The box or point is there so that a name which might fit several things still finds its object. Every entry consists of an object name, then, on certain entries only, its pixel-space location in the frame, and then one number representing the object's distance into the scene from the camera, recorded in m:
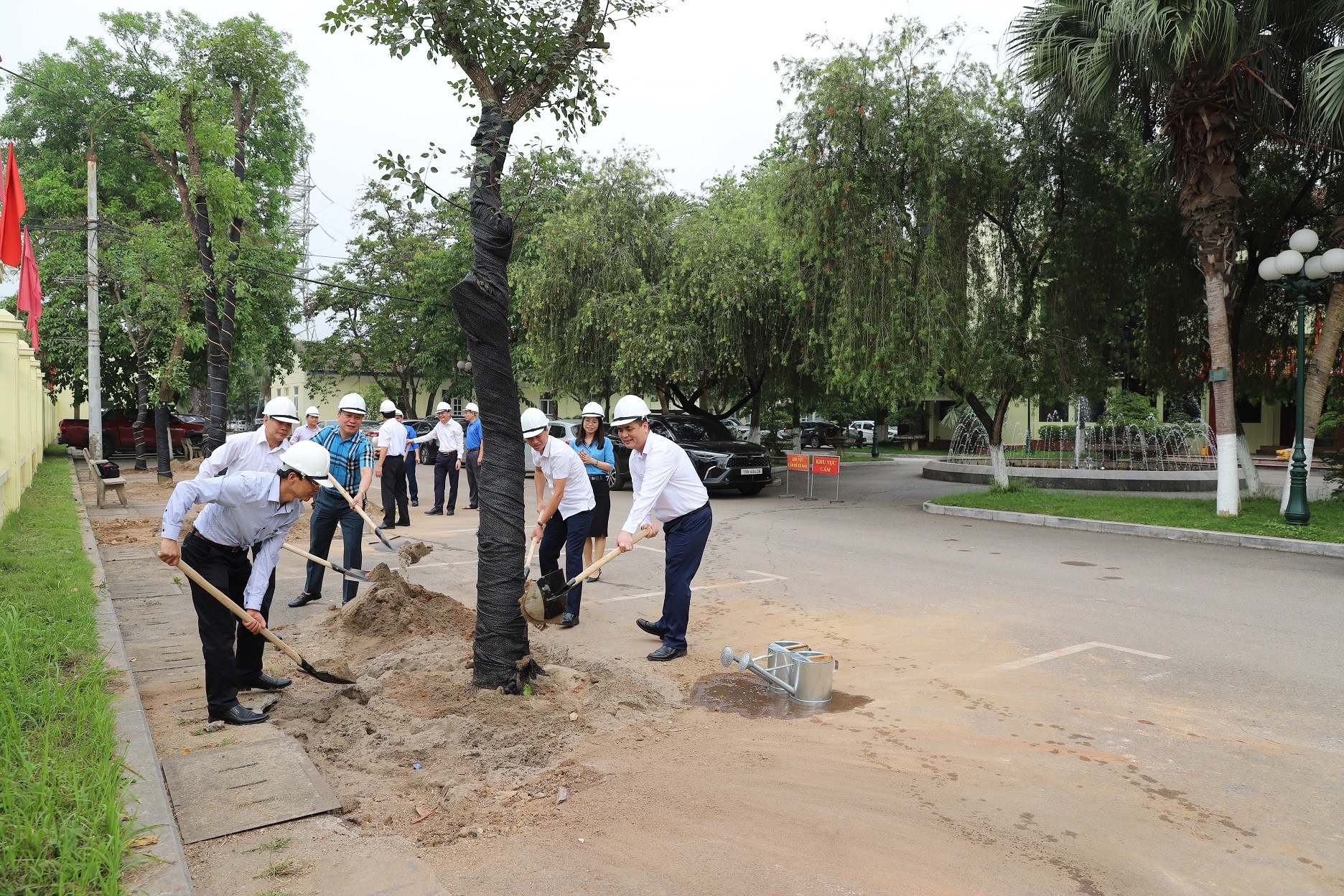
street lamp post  12.15
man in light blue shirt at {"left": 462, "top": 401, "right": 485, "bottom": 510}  14.98
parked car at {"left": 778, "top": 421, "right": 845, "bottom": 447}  45.06
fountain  20.05
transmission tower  55.78
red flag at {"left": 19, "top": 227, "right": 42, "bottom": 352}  15.00
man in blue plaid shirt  8.16
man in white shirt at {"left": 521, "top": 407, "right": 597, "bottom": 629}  7.37
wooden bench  15.19
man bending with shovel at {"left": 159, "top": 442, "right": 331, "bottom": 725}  4.69
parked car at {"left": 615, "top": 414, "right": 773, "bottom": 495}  18.30
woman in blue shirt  8.89
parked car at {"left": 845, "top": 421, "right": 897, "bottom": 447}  48.06
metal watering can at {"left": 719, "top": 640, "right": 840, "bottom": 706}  5.32
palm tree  11.95
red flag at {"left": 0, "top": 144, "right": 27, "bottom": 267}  10.98
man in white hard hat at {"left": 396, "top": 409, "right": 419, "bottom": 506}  14.66
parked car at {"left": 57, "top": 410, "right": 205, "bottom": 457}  30.92
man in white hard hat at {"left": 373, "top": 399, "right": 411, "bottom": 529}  12.64
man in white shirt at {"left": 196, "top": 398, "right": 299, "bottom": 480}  6.48
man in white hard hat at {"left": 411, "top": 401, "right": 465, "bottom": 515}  15.48
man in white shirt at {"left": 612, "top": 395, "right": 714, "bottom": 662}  6.34
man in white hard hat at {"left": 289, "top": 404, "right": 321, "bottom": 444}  8.38
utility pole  19.25
